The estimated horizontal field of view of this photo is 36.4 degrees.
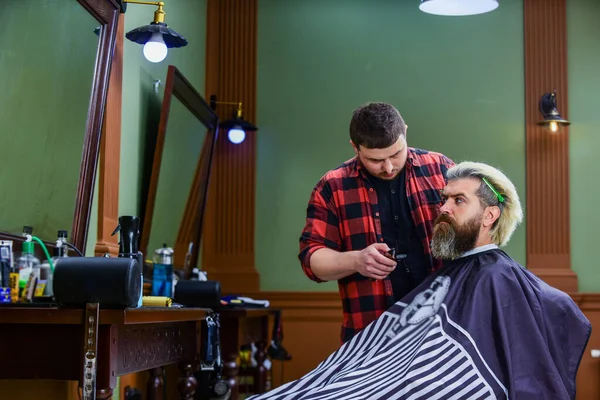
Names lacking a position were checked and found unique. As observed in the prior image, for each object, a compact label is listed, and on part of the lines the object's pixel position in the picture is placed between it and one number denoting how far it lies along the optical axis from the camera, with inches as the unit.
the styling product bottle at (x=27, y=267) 106.2
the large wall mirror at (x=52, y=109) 110.5
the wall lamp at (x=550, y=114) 238.7
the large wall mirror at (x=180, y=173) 170.1
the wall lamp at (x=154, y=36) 147.5
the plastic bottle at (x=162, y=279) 154.9
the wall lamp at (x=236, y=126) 231.9
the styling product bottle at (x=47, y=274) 108.7
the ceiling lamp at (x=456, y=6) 136.1
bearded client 96.3
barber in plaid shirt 112.0
